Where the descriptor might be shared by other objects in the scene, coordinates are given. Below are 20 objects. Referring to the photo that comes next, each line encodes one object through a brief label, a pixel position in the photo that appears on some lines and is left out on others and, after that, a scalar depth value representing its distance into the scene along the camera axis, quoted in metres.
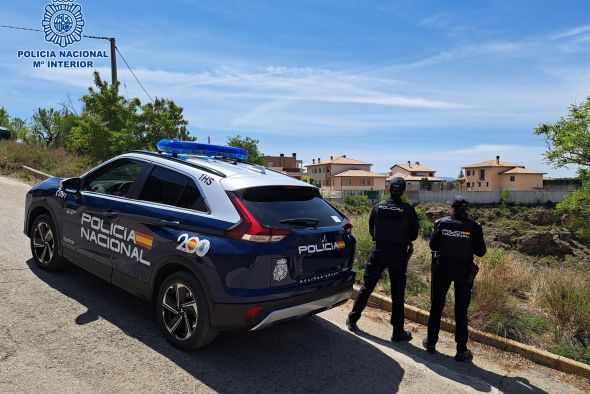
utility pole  19.41
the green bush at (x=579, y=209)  14.39
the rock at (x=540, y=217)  61.07
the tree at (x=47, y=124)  50.78
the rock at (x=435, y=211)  59.35
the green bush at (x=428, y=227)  32.92
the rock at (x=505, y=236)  54.31
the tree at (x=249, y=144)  64.56
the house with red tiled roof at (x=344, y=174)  91.00
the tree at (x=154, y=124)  23.66
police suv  3.52
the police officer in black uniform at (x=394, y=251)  4.81
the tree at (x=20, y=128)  54.91
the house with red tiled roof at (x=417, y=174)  87.06
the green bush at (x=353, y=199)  46.64
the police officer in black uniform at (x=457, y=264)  4.45
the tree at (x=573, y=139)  13.84
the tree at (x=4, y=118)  57.84
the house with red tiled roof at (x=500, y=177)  84.69
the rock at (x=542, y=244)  52.88
